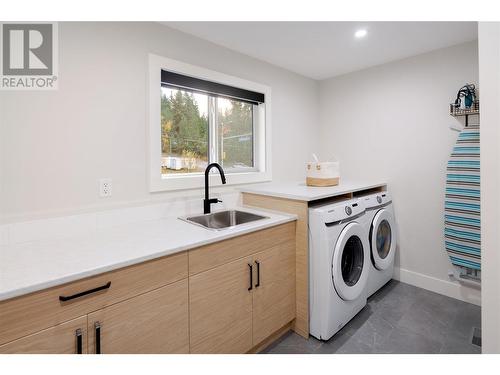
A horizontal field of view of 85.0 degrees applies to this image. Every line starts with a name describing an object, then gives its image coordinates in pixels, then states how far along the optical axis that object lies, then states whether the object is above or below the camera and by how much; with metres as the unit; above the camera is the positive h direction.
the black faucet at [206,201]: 2.00 -0.12
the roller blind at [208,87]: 1.99 +0.80
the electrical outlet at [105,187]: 1.66 -0.01
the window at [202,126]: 1.91 +0.51
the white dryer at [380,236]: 2.25 -0.46
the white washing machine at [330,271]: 1.80 -0.58
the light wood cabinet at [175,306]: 0.97 -0.53
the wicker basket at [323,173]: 2.39 +0.10
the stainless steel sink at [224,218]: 2.05 -0.26
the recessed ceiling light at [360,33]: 2.06 +1.16
